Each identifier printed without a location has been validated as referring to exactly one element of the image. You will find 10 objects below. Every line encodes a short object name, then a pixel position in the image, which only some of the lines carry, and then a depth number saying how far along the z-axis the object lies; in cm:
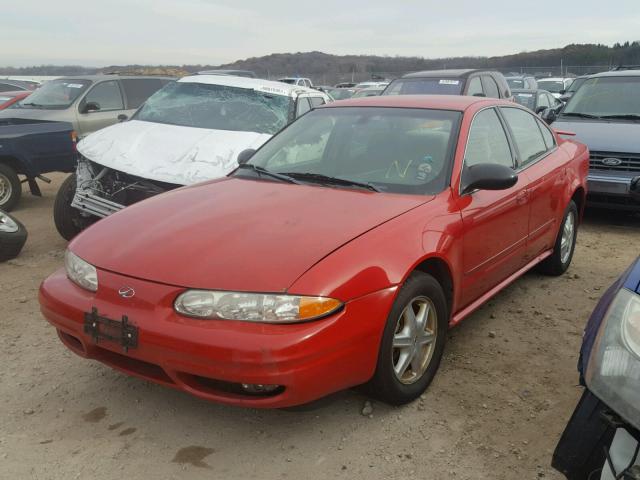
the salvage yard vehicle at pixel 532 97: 1334
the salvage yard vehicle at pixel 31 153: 719
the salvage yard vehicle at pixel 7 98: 1081
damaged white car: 522
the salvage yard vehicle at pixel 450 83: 928
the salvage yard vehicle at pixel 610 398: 170
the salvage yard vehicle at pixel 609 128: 668
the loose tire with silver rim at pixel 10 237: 535
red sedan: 244
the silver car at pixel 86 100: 963
